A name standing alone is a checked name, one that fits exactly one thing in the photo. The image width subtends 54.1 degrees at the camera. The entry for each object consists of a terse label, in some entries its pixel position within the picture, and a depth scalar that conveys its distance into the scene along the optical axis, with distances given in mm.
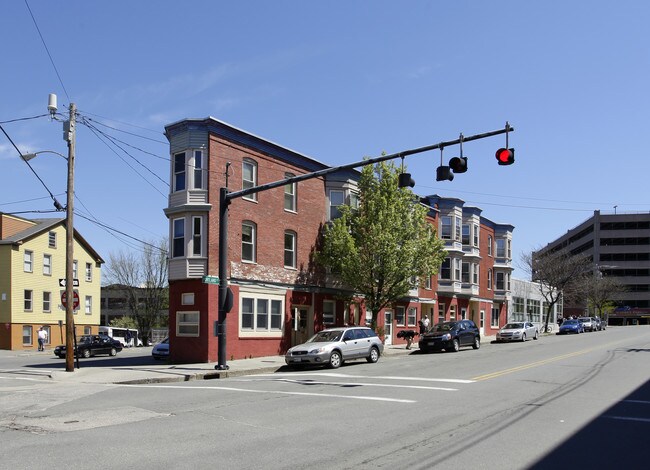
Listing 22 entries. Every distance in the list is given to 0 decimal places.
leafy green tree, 29531
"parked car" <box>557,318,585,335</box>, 57438
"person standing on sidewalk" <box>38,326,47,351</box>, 44531
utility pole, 22422
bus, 54906
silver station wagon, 22625
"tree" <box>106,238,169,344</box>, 62750
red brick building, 25875
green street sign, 22102
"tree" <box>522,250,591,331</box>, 62531
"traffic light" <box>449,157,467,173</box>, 15717
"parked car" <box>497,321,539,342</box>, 42938
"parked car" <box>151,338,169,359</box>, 30156
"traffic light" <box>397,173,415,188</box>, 16781
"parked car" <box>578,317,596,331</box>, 61791
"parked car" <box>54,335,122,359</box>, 35469
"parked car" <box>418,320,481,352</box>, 31234
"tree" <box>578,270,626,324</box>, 82650
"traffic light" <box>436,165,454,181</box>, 16059
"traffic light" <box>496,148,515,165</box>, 15055
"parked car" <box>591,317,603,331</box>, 65231
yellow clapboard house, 46812
